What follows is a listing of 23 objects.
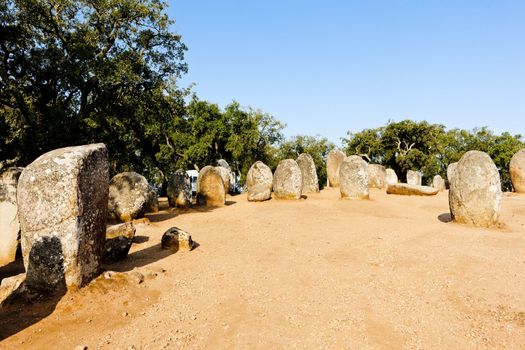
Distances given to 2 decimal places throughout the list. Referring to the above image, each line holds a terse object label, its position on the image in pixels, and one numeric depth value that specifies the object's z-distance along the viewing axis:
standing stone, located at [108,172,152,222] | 13.35
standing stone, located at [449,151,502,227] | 11.18
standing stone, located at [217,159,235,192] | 26.21
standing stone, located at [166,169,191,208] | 17.30
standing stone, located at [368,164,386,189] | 27.14
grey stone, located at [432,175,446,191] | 31.09
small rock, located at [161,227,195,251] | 9.23
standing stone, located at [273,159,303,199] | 18.22
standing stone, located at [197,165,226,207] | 18.06
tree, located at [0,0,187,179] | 15.04
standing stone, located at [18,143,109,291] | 6.05
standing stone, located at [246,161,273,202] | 18.64
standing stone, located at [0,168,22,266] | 8.62
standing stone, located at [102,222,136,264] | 8.09
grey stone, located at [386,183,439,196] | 20.80
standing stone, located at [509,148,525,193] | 21.23
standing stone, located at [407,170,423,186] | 34.69
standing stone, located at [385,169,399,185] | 31.38
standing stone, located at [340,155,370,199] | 18.39
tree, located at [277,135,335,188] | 47.84
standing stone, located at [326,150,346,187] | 28.28
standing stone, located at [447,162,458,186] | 27.63
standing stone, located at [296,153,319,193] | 22.25
